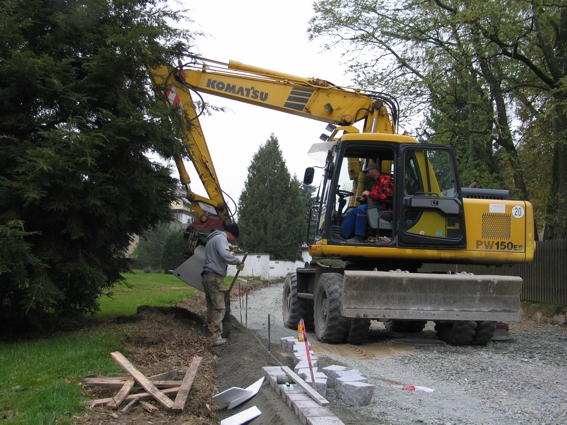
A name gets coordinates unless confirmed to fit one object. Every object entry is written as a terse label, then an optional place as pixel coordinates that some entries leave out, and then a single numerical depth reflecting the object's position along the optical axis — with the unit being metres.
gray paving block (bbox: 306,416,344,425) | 4.30
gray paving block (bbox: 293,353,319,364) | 6.64
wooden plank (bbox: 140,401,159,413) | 5.14
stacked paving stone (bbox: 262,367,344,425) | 4.39
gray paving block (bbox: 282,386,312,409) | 5.00
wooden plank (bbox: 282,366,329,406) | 4.86
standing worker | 9.29
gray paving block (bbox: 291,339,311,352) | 7.17
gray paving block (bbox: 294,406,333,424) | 4.51
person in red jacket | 9.12
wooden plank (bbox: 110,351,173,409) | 5.24
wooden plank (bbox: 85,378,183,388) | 5.56
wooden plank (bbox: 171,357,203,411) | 5.19
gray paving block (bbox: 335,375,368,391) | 5.60
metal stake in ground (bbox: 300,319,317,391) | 5.49
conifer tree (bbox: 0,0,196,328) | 7.55
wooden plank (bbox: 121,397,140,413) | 5.07
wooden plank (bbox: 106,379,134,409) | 5.08
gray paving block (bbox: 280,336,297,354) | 7.68
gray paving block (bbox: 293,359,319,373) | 6.17
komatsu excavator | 8.50
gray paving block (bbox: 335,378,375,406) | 5.39
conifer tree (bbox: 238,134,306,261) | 53.94
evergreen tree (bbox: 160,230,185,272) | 38.81
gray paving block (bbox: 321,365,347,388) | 5.87
